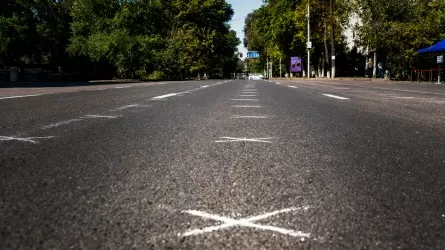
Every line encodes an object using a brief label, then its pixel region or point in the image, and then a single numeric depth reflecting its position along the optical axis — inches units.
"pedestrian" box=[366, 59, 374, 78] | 1769.7
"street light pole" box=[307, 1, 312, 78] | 1696.4
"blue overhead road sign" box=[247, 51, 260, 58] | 3302.7
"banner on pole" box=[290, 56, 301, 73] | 2161.7
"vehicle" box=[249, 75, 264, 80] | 3600.1
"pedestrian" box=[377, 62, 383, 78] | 1643.3
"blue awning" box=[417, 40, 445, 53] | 893.6
